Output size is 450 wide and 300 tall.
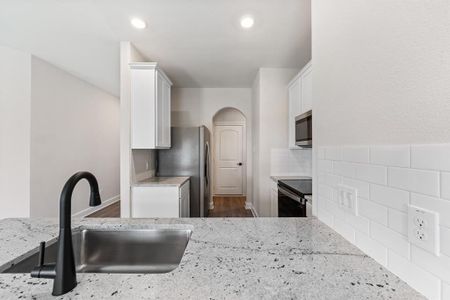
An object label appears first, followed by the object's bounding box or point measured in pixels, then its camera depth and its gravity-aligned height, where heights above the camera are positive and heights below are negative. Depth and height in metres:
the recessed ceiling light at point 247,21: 2.16 +1.29
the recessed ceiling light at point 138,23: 2.19 +1.29
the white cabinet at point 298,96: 2.42 +0.66
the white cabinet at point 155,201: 2.60 -0.57
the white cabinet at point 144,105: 2.63 +0.55
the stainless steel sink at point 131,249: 1.12 -0.49
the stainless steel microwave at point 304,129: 2.26 +0.24
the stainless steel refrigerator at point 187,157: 3.49 -0.08
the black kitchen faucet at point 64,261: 0.57 -0.29
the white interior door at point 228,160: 6.05 -0.23
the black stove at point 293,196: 1.88 -0.42
